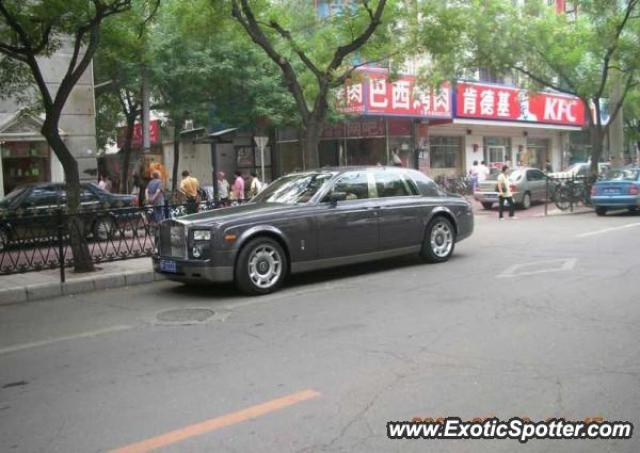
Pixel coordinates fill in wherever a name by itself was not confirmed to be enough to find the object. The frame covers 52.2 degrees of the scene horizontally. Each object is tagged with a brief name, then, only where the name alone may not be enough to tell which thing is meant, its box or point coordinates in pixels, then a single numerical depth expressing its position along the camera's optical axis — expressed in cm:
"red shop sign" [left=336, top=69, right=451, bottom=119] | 2377
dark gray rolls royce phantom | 834
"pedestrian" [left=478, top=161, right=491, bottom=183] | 2642
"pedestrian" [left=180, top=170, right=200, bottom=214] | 1759
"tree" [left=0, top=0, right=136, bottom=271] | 1042
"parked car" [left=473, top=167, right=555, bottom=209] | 2220
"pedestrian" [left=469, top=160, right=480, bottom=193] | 2678
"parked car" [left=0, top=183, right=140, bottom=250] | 1008
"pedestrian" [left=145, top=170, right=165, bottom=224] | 1747
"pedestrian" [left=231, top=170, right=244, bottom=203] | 1995
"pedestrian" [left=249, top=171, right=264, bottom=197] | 1930
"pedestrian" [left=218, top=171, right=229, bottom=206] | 2256
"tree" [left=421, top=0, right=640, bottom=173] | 2006
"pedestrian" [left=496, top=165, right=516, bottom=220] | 1928
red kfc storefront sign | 2809
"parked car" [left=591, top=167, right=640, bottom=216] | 1834
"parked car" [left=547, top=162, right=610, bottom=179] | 2773
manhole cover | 734
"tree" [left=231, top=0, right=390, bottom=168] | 1376
